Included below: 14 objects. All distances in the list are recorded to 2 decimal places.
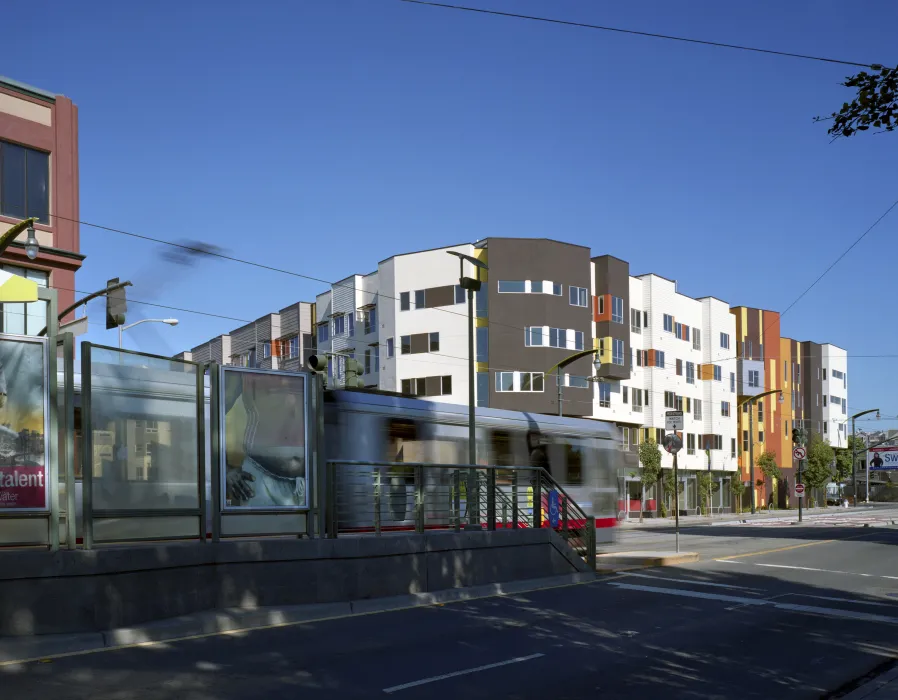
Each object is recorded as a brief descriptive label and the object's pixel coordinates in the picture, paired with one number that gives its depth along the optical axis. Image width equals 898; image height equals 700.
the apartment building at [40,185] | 31.56
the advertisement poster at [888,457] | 65.89
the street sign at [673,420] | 24.47
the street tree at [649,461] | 67.31
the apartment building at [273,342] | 77.50
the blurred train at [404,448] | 11.52
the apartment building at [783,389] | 88.75
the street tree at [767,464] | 88.69
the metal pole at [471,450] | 16.72
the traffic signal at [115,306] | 24.20
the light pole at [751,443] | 86.88
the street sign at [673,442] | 24.23
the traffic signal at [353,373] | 25.58
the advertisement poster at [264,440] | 12.59
